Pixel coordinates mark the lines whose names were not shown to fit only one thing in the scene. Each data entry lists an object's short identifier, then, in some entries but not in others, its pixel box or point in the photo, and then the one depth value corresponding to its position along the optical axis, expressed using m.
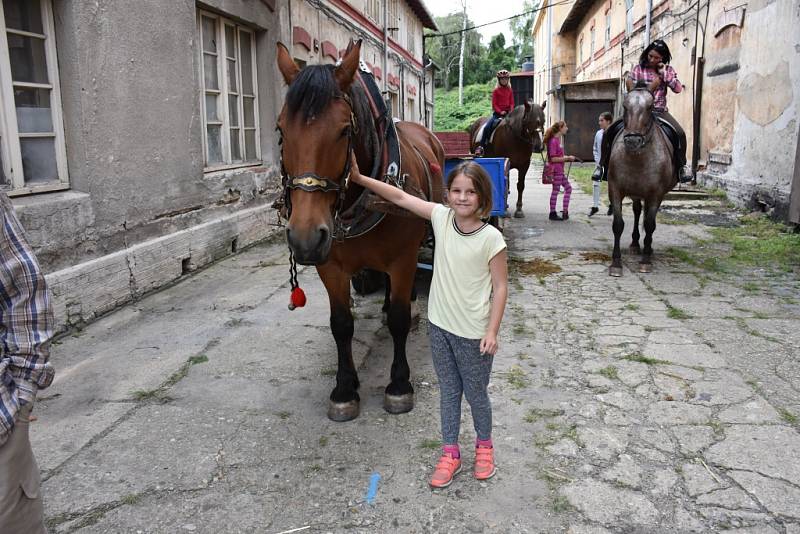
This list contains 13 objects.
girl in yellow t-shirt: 2.51
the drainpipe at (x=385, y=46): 17.78
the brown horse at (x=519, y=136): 9.48
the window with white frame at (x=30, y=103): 4.57
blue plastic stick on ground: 2.62
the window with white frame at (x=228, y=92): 7.42
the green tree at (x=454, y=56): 56.75
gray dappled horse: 6.35
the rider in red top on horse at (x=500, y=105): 10.12
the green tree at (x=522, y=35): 64.39
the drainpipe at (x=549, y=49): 32.36
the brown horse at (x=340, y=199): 2.49
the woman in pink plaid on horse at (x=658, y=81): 6.87
